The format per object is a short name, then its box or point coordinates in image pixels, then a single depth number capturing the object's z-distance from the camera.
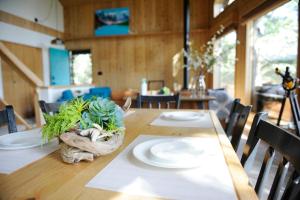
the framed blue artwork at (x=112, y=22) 7.41
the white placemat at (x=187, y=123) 1.35
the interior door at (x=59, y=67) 7.31
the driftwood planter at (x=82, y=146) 0.75
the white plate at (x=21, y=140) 0.95
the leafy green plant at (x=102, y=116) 0.81
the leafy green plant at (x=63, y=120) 0.79
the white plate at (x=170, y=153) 0.73
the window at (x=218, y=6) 5.99
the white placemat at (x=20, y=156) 0.77
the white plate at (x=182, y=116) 1.47
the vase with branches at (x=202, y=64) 3.04
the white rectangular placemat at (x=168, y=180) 0.58
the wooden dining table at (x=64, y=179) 0.58
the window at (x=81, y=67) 8.05
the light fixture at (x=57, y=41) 6.65
